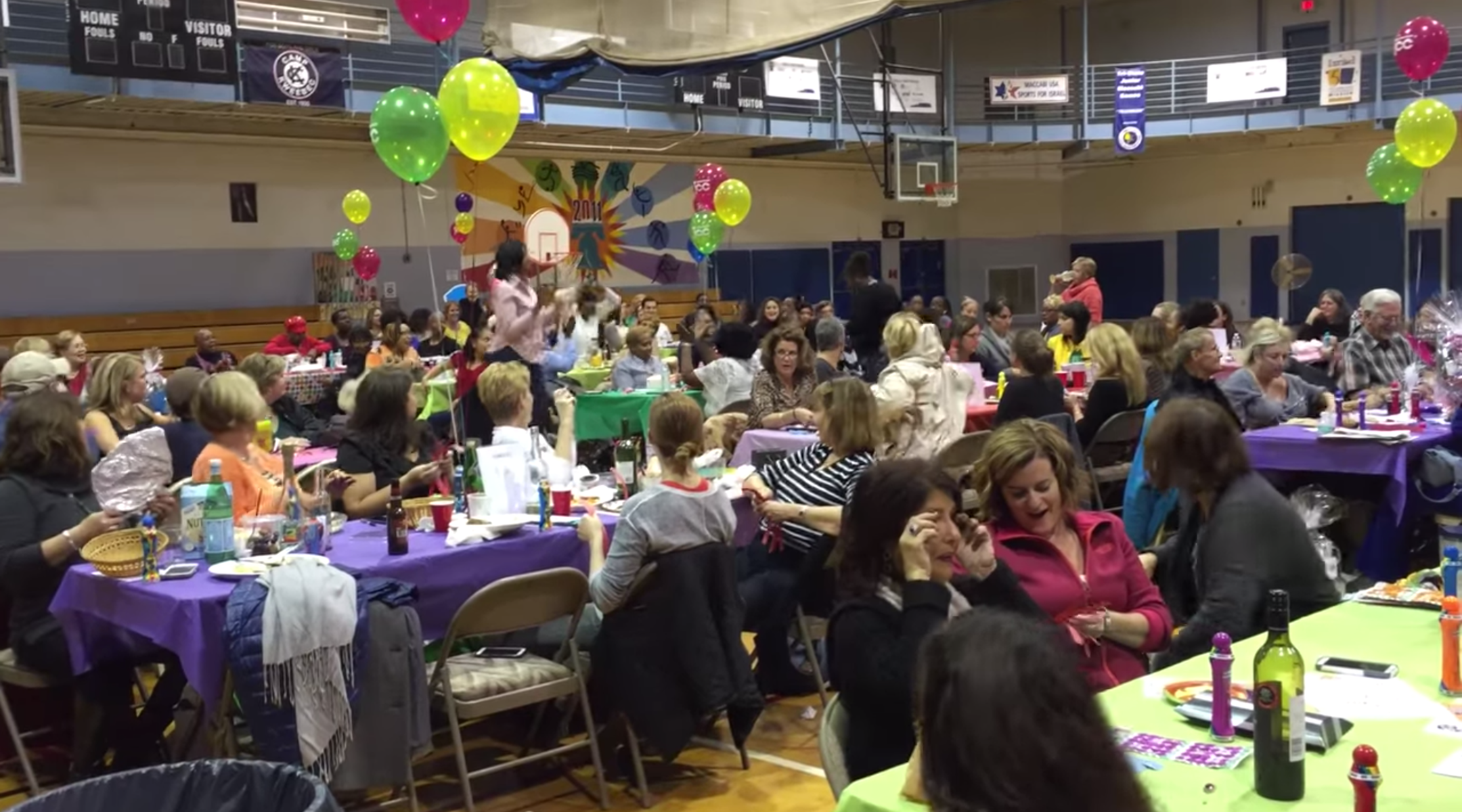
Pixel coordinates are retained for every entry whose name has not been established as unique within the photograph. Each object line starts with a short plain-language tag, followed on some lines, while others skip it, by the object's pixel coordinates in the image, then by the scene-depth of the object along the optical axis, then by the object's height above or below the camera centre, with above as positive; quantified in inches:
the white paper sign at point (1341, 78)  593.9 +89.8
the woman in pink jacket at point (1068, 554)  119.9 -25.6
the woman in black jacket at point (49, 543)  162.6 -28.4
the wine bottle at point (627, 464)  202.1 -26.0
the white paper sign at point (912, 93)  661.9 +99.5
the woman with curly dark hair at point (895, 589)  97.1 -23.9
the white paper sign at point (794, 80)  594.4 +97.4
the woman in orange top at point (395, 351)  394.9 -14.2
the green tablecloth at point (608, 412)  344.8 -30.9
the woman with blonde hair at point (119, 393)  237.0 -14.7
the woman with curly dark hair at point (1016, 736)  53.6 -18.9
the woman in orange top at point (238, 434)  171.9 -16.8
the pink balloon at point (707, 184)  561.0 +47.7
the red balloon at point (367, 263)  555.2 +18.1
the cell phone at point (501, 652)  167.5 -45.6
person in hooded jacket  248.5 -19.8
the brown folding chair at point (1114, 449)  272.2 -36.3
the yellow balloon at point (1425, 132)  385.1 +41.2
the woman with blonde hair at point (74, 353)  348.2 -10.3
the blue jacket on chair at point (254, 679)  138.0 -39.2
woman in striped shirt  180.1 -29.1
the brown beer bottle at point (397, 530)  163.6 -28.4
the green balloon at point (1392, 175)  427.2 +31.9
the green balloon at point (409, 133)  277.0 +36.5
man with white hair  293.0 -18.2
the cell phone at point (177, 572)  151.9 -30.5
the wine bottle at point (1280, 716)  79.0 -26.8
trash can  65.1 -24.4
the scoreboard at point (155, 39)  408.8 +88.1
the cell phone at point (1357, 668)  102.7 -31.5
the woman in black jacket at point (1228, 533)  122.6 -24.4
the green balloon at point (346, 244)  541.6 +25.6
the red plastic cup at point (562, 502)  185.3 -28.9
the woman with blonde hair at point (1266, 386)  257.0 -22.2
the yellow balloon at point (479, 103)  265.1 +40.6
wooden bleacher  484.7 -6.5
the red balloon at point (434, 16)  263.1 +58.5
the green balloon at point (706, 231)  554.9 +27.1
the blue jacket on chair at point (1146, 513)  210.8 -38.1
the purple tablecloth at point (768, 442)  257.6 -30.1
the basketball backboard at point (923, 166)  613.6 +57.7
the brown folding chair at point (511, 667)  150.1 -45.0
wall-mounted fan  645.0 +1.7
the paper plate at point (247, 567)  149.6 -30.0
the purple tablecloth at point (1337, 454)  231.6 -32.8
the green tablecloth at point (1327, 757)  79.3 -31.8
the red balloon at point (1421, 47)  427.2 +73.7
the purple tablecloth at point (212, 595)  142.3 -34.2
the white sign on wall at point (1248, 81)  629.3 +95.7
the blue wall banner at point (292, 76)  453.4 +81.8
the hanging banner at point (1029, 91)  667.4 +99.4
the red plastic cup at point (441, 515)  175.9 -28.7
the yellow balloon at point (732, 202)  510.9 +35.9
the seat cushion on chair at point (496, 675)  154.1 -45.3
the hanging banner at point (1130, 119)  644.1 +80.1
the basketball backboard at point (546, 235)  583.2 +29.4
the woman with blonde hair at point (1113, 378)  272.1 -20.5
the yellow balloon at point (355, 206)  534.3 +40.9
